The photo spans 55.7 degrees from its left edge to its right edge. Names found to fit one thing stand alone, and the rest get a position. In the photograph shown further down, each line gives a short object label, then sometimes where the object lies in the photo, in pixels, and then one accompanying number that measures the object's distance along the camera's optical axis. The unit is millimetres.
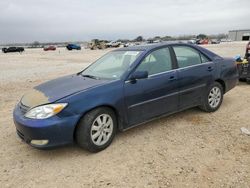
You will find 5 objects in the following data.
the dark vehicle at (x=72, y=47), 53481
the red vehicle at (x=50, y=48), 56594
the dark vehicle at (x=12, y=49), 50656
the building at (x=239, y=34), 94625
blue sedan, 3174
